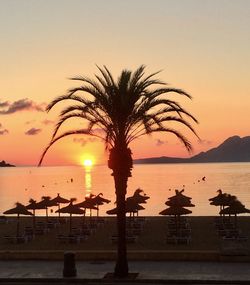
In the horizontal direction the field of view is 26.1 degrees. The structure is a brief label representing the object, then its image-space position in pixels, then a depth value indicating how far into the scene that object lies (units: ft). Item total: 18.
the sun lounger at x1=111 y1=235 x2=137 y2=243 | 99.00
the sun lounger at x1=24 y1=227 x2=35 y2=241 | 112.82
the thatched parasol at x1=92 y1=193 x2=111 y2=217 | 134.70
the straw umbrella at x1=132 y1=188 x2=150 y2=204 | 137.49
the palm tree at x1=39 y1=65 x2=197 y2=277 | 68.03
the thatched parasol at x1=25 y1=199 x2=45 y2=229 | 125.42
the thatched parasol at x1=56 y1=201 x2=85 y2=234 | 113.80
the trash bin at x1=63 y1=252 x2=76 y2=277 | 66.83
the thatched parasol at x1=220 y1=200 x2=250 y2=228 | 111.55
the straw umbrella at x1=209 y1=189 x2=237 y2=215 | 132.26
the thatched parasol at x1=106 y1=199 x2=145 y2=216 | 120.47
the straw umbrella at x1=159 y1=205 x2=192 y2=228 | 111.17
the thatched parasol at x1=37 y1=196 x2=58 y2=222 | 129.49
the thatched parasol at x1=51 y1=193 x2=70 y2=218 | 136.62
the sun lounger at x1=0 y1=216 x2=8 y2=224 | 146.82
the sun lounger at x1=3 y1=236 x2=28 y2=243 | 104.94
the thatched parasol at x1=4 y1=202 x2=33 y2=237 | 111.65
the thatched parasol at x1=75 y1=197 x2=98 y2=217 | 126.62
